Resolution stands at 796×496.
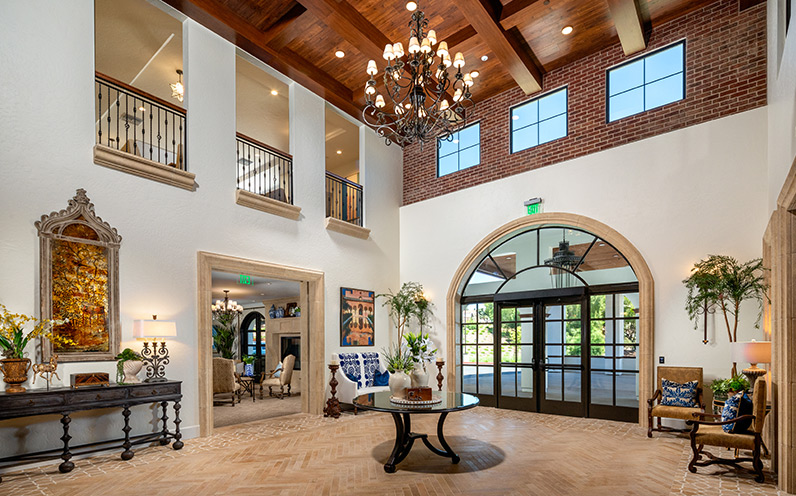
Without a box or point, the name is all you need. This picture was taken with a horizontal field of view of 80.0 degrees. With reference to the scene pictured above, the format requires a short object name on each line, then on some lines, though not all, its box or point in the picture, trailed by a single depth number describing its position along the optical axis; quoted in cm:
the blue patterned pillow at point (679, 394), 605
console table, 454
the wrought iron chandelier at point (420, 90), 506
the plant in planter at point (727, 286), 604
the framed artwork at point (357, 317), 888
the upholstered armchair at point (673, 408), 591
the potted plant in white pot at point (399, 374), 540
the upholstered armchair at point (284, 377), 1056
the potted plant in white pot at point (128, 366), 548
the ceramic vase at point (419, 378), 533
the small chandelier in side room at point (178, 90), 886
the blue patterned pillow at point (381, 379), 863
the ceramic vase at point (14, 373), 465
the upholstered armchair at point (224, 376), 934
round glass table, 475
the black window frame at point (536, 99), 840
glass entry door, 789
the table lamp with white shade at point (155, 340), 562
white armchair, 810
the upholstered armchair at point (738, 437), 449
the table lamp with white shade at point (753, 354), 504
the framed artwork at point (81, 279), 517
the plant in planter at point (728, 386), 552
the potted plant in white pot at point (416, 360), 533
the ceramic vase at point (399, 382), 540
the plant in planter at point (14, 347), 466
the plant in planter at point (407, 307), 966
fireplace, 1420
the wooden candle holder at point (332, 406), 786
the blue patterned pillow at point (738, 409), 462
